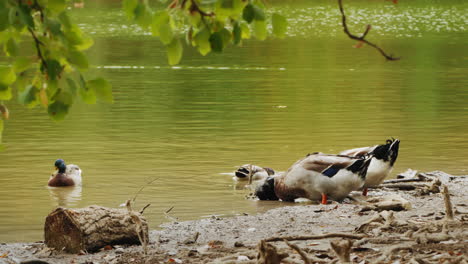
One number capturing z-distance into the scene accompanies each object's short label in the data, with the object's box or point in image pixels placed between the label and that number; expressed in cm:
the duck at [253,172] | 2684
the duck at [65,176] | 2662
